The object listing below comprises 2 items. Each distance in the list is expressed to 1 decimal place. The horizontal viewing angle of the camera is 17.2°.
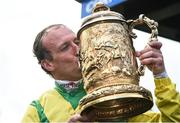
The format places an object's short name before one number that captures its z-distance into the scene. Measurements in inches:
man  108.0
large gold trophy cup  93.0
